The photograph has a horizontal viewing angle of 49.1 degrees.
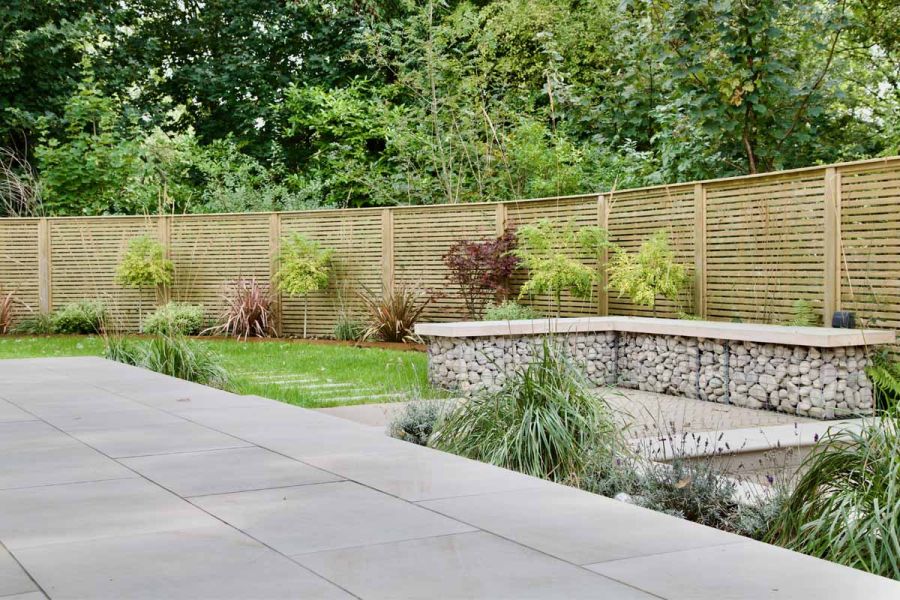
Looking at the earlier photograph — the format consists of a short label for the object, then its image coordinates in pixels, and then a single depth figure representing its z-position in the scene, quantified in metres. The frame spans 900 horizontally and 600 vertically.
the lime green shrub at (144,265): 14.42
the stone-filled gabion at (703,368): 7.45
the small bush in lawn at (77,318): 14.65
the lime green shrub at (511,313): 11.38
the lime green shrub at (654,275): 9.59
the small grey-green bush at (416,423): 5.68
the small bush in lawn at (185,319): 12.94
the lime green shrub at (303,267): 13.59
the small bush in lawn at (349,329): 13.60
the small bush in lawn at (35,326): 14.84
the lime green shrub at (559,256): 10.66
